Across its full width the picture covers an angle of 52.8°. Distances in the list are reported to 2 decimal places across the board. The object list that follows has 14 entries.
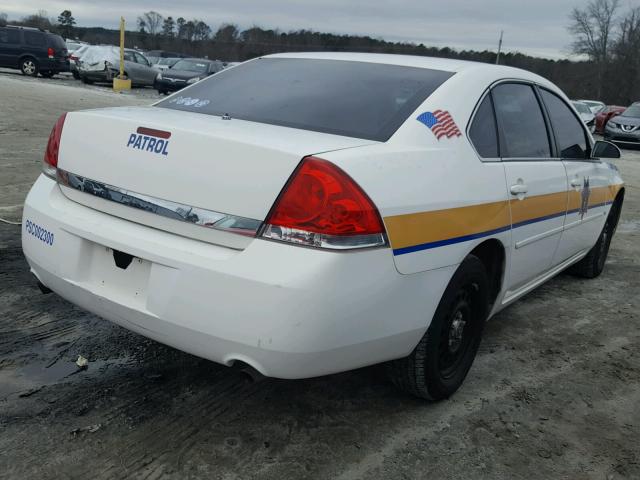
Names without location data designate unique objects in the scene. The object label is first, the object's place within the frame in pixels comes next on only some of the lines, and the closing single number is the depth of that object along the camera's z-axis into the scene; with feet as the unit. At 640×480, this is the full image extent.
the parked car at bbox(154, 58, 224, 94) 75.41
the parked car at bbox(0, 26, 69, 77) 81.61
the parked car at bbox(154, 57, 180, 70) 94.55
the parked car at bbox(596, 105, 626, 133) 83.61
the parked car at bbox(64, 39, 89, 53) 128.80
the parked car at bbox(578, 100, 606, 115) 89.15
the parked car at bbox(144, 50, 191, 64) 130.34
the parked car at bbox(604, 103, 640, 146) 67.97
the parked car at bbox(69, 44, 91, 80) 86.74
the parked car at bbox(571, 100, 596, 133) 74.64
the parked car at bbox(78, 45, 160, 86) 82.79
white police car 7.39
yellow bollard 77.68
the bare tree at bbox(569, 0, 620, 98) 215.10
